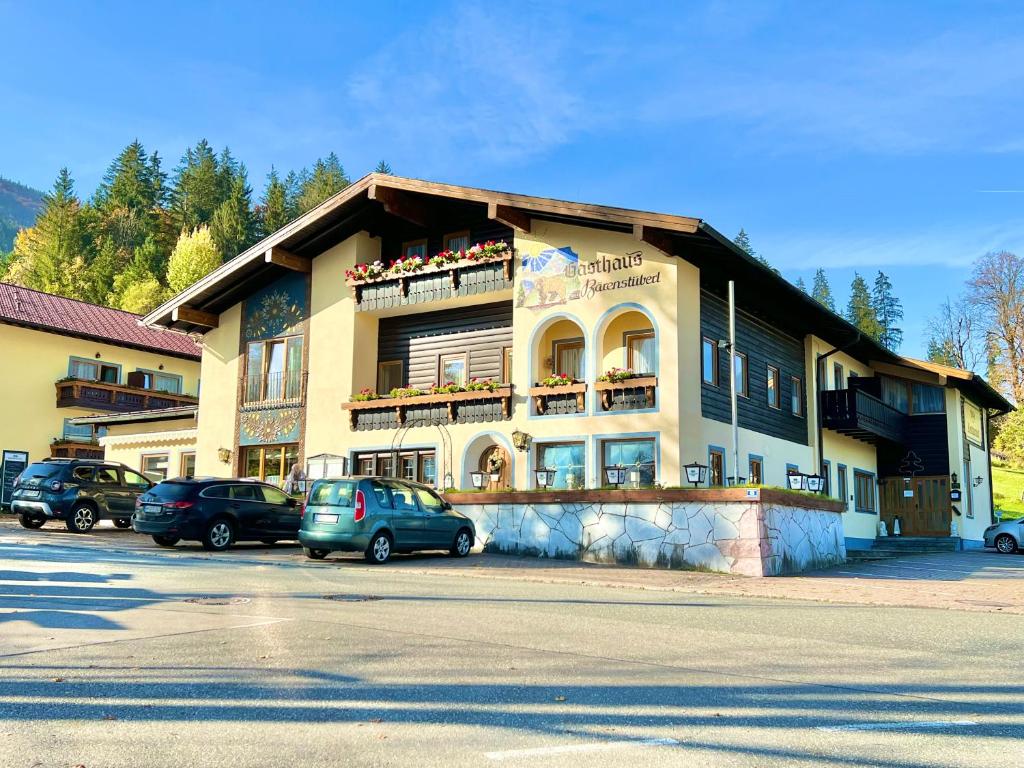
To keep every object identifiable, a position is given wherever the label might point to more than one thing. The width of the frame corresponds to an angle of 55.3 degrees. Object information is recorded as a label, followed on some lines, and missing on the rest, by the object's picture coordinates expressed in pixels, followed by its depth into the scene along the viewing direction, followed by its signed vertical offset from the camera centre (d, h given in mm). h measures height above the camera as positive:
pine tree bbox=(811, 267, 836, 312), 121694 +28957
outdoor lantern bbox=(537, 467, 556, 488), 24062 +1016
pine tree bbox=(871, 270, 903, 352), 111750 +25095
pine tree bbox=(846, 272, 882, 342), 103919 +23965
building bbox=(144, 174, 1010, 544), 22984 +4601
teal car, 17984 -72
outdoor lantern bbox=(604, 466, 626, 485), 22472 +1027
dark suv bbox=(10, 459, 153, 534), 24469 +399
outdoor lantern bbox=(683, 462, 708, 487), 19922 +977
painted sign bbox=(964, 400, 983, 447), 38084 +4072
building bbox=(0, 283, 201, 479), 40625 +6123
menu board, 39000 +1592
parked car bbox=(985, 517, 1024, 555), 32562 -312
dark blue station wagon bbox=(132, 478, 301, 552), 20250 -27
